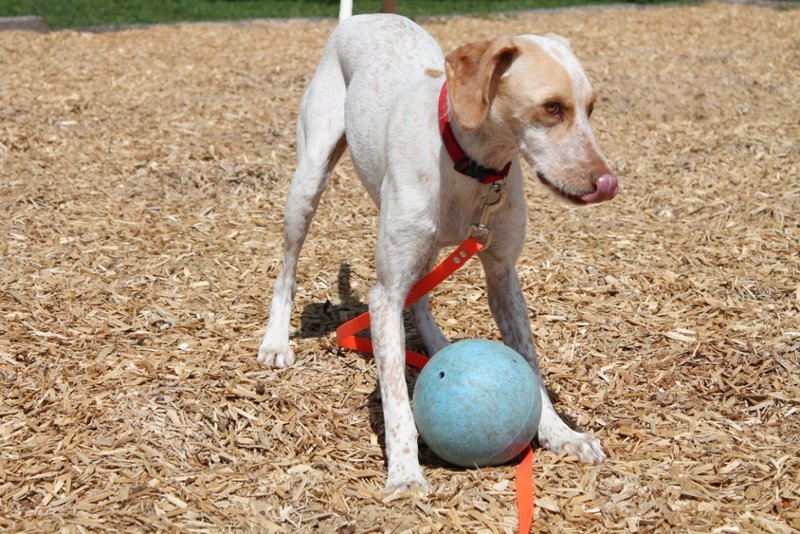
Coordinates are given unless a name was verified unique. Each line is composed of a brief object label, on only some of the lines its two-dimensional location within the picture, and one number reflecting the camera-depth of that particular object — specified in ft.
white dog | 10.55
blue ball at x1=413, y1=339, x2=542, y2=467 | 11.02
